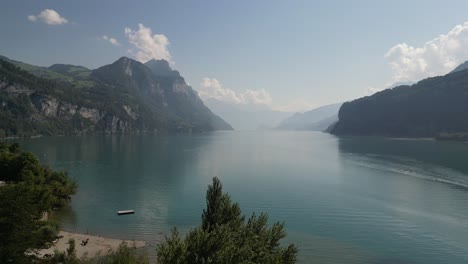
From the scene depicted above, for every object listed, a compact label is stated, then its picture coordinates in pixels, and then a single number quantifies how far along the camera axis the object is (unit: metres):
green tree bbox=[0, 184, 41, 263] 34.47
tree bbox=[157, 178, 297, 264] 26.14
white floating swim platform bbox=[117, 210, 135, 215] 75.69
